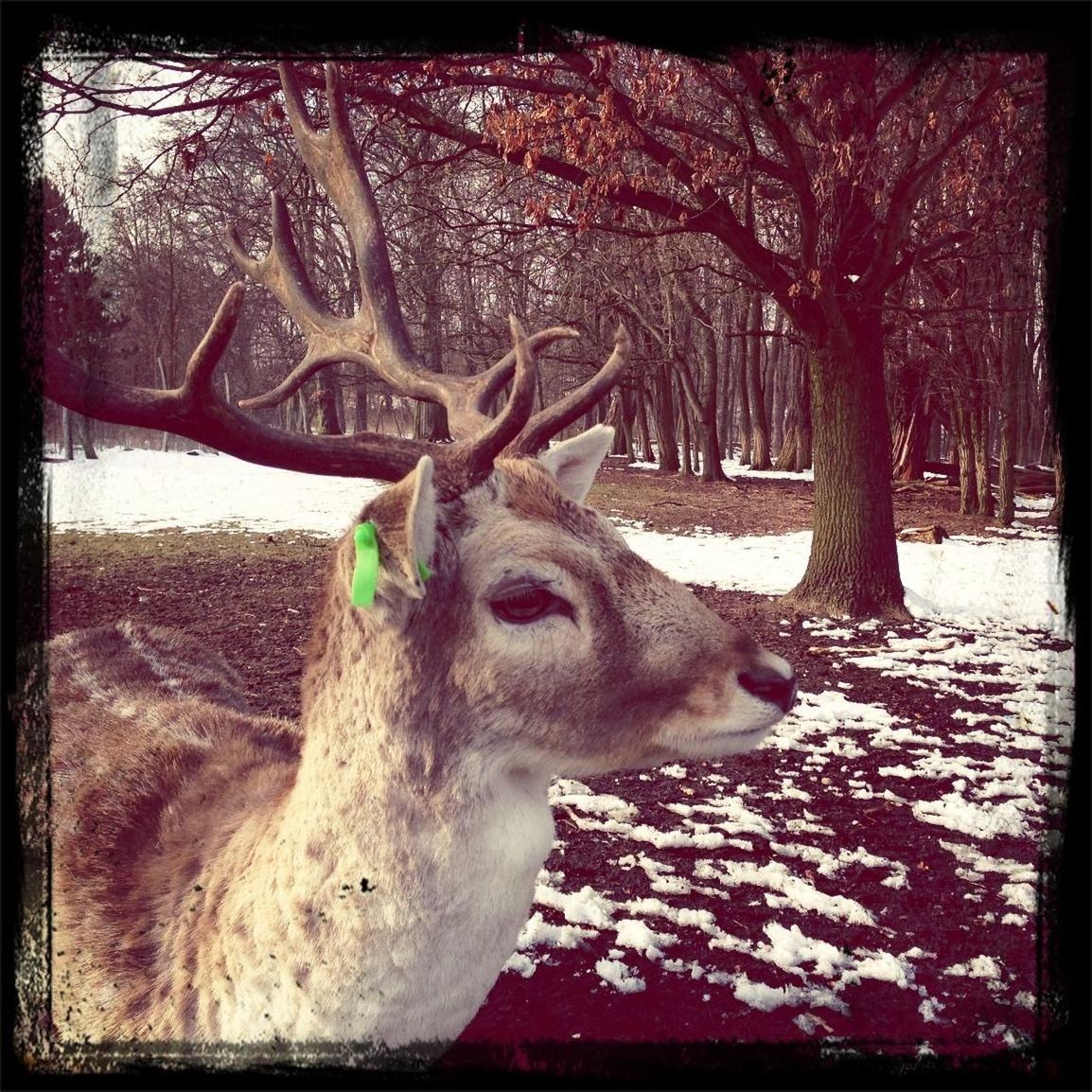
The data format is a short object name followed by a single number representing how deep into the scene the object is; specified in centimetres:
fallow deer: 86
